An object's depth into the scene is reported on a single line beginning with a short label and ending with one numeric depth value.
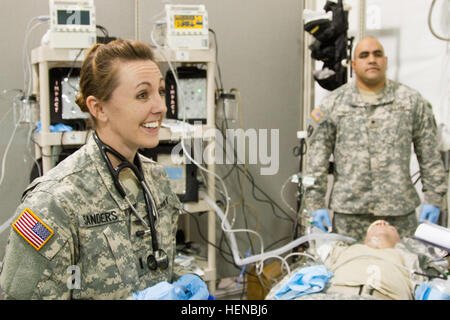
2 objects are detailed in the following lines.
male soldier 1.92
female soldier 0.78
